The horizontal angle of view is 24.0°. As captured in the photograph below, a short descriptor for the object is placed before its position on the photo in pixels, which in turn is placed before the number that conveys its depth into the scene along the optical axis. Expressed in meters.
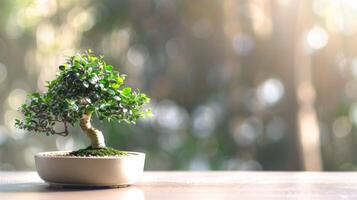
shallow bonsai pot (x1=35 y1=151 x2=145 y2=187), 1.27
